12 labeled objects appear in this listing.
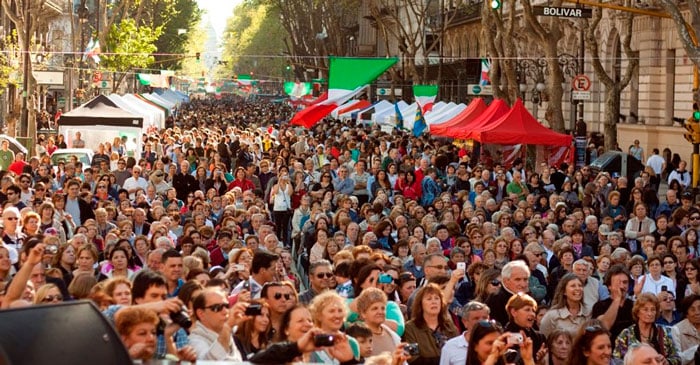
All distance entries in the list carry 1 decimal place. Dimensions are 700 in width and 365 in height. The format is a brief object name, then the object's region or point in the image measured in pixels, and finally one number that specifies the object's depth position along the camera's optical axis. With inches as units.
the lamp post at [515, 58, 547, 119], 1840.6
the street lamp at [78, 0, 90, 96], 2030.0
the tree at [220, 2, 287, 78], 6117.1
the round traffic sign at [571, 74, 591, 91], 1583.4
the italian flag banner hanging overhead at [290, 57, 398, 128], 1598.2
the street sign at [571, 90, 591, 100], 1545.3
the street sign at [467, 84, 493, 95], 1942.7
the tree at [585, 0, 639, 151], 1409.9
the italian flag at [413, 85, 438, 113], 1660.4
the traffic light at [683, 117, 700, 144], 1177.4
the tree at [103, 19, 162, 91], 2556.6
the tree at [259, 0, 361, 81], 3266.0
